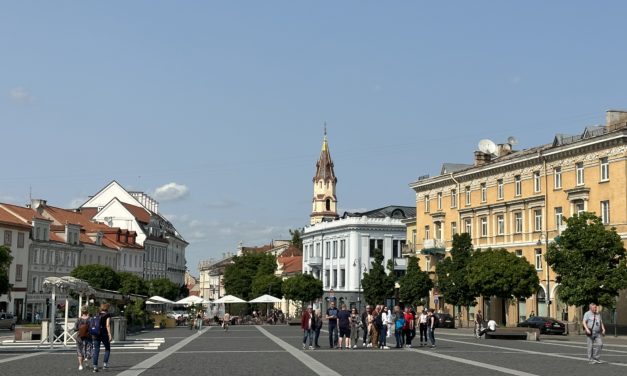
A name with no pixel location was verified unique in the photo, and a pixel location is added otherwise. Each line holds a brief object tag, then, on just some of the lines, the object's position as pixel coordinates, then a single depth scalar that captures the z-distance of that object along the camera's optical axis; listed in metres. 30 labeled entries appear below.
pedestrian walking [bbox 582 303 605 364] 26.52
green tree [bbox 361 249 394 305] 90.25
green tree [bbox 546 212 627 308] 48.88
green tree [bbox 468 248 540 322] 59.34
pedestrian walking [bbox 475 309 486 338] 49.97
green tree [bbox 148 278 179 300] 107.12
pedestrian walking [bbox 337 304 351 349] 35.28
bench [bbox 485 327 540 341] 46.66
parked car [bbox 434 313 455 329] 68.94
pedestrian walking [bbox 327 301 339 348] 35.69
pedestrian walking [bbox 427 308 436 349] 37.39
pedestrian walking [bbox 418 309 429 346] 38.97
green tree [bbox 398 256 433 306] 76.75
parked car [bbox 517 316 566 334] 53.47
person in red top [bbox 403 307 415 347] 36.87
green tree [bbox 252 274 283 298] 115.94
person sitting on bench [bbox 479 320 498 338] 48.44
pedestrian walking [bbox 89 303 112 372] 23.84
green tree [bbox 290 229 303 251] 170.32
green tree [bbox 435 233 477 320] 67.25
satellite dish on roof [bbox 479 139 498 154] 77.25
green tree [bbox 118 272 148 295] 90.06
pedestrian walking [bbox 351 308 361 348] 37.22
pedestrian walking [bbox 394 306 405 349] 36.59
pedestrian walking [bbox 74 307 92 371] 23.91
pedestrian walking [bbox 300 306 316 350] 35.44
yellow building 56.62
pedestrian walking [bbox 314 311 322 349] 35.84
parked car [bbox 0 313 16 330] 63.51
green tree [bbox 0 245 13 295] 62.09
